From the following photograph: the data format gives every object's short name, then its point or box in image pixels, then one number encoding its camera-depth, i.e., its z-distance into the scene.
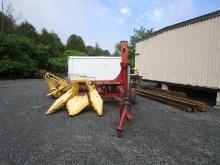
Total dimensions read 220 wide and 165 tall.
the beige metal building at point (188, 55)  7.36
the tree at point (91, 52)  42.96
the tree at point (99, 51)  50.22
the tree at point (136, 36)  30.03
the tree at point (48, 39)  30.03
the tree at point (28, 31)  30.31
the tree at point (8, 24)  29.75
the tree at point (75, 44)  38.18
